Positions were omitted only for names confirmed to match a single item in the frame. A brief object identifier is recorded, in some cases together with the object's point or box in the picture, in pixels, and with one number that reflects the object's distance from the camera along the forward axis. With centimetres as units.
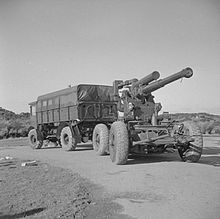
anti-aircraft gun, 918
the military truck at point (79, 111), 1464
